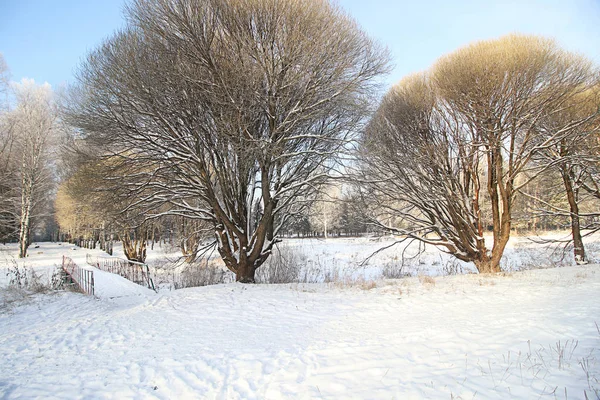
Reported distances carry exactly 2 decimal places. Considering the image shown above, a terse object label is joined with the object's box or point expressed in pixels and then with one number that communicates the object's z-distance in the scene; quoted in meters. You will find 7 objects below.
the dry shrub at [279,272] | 12.05
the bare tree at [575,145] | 10.27
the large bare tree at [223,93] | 7.93
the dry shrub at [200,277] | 11.54
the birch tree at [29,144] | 22.06
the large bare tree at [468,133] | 9.52
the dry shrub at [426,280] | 8.86
